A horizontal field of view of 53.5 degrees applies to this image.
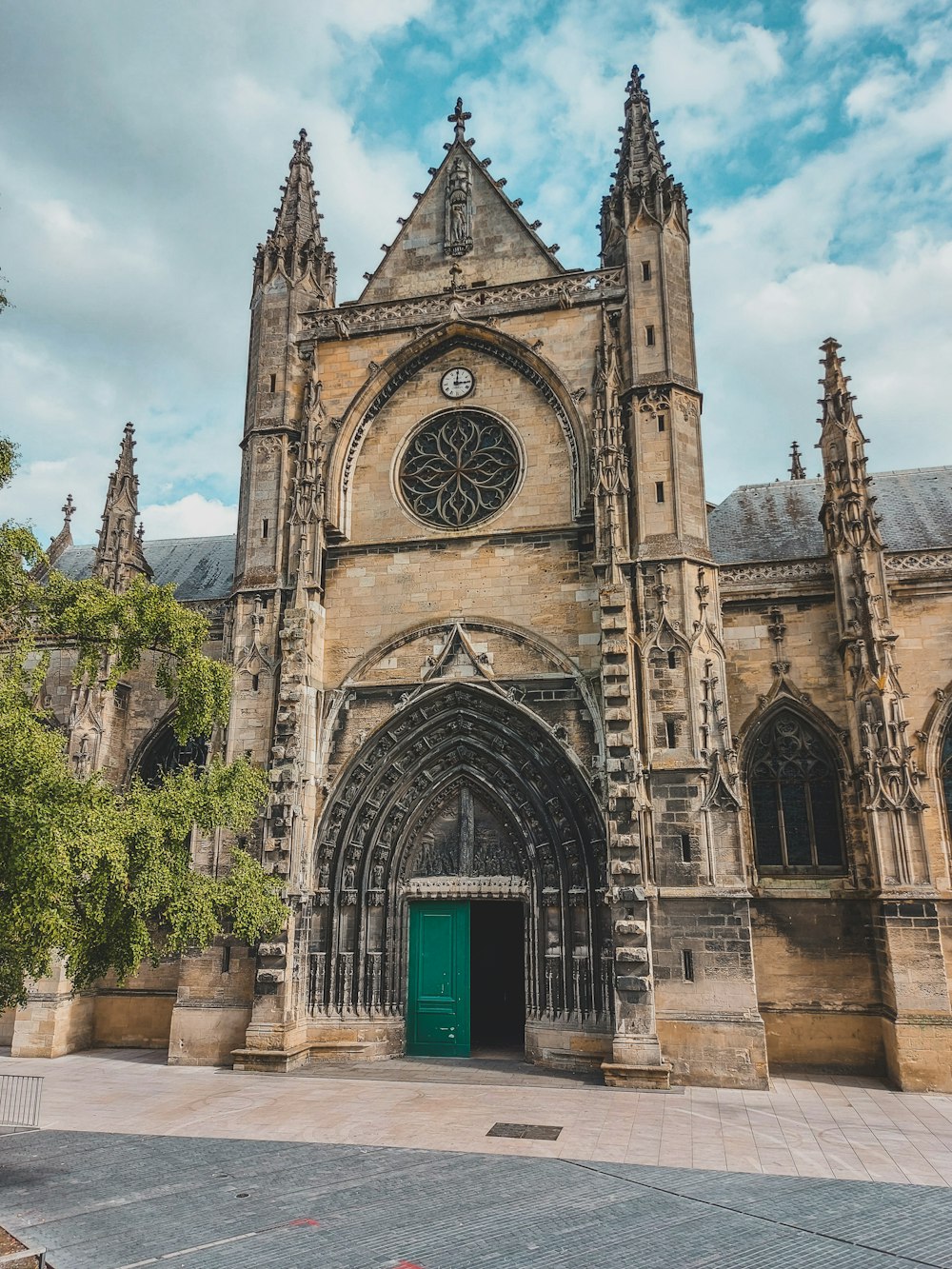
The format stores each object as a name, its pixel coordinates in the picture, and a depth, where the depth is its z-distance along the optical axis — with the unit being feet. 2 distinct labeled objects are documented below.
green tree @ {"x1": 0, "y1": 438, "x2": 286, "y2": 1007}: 27.66
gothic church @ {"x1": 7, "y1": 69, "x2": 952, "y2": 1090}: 50.11
